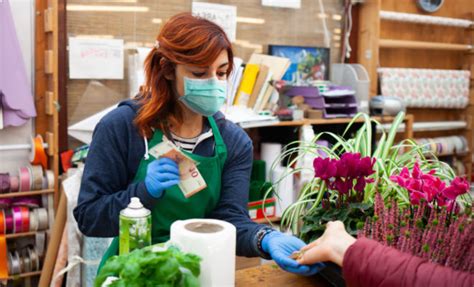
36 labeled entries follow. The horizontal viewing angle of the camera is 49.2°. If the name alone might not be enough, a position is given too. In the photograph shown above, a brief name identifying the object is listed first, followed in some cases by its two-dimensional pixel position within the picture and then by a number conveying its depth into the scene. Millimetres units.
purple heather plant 996
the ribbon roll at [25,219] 2676
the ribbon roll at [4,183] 2613
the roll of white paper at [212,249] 1000
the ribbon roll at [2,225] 2611
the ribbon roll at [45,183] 2732
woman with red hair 1510
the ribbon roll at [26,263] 2740
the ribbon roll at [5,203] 2699
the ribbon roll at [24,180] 2666
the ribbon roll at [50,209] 2804
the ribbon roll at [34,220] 2702
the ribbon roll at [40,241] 2807
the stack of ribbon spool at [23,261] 2695
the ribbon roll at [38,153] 2732
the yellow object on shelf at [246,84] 3104
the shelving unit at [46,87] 2662
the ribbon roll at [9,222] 2631
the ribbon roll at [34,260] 2752
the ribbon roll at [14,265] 2689
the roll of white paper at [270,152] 3240
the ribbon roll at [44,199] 2836
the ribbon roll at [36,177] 2691
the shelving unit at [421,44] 3930
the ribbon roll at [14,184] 2648
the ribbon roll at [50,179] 2734
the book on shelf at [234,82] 3072
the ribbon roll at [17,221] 2650
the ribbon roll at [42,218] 2725
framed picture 3619
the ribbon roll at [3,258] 2609
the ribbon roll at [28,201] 2736
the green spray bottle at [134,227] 1173
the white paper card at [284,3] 3557
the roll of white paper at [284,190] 3148
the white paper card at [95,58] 2857
